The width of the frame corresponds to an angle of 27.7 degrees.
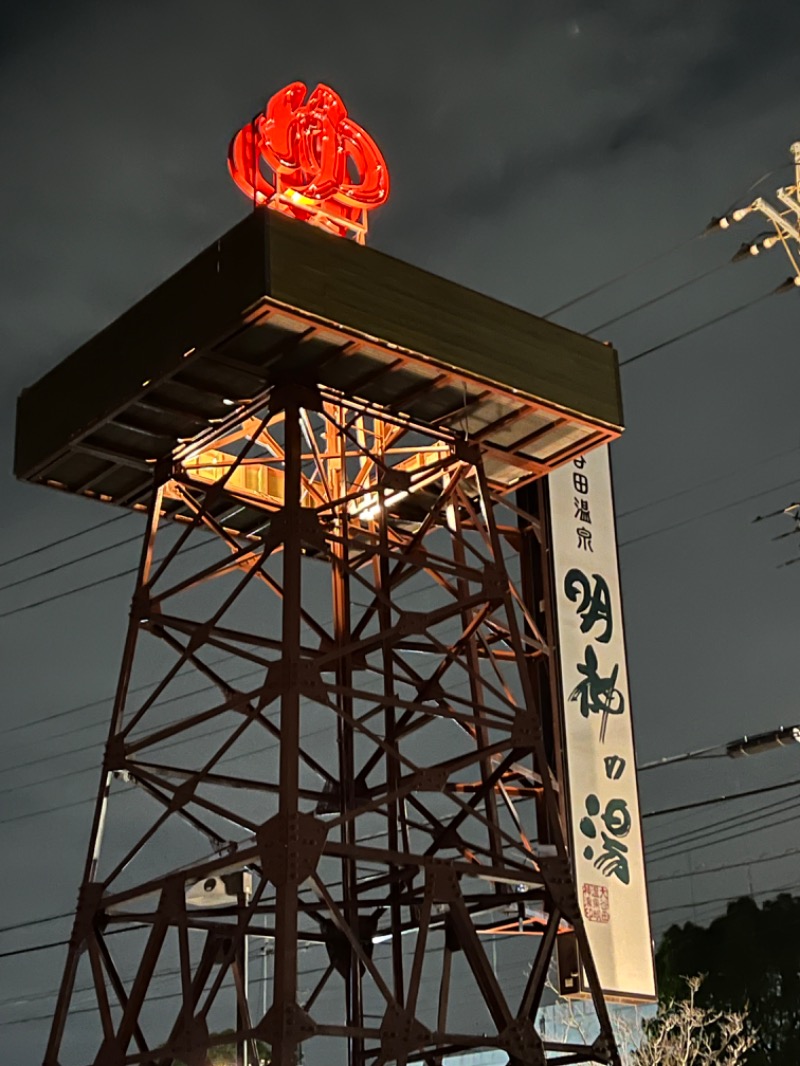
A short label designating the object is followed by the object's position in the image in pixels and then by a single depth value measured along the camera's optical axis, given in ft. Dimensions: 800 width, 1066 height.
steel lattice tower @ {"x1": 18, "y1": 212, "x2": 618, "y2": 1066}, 49.14
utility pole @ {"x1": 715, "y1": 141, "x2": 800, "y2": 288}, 79.30
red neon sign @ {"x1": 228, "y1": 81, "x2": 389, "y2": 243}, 58.44
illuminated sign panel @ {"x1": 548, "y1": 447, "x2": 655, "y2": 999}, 60.49
